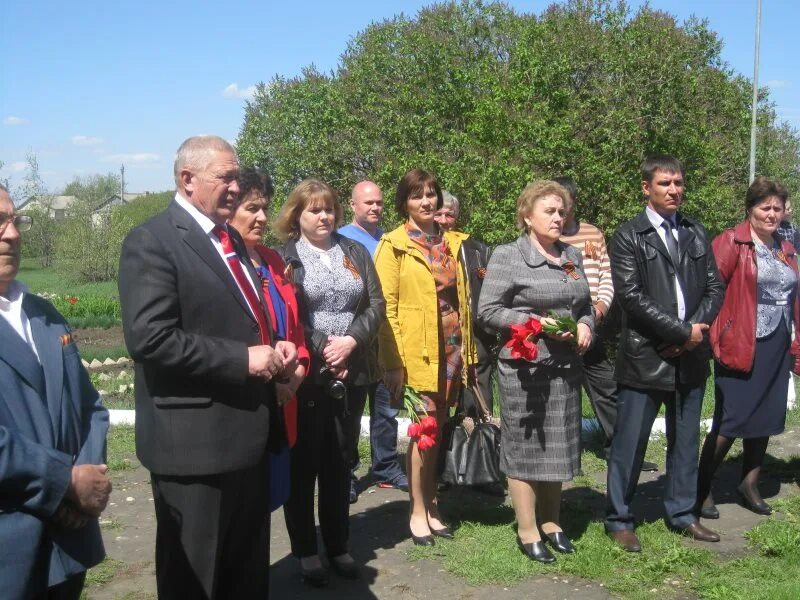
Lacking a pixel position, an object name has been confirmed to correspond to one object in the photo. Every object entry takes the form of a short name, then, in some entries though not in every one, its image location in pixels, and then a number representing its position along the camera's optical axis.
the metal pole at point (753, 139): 19.98
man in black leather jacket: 5.13
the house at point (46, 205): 42.29
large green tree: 14.41
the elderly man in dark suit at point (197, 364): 3.08
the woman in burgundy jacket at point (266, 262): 4.07
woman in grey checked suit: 4.95
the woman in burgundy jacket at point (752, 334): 5.70
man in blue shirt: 6.42
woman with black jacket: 4.65
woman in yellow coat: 5.13
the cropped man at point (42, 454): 2.54
